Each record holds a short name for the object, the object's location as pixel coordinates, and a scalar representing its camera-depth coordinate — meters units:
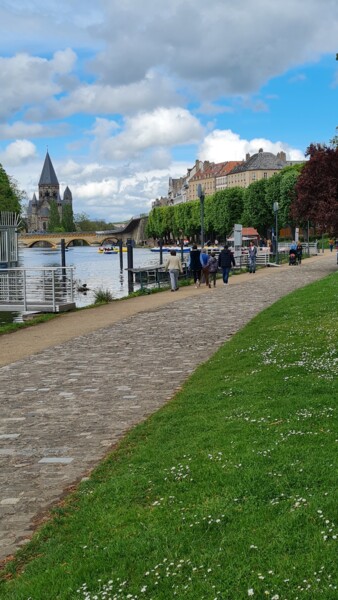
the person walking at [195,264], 29.92
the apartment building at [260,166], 180.25
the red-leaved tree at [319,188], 35.53
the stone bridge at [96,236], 166.00
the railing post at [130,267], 36.72
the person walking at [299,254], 48.56
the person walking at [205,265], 29.42
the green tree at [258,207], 95.19
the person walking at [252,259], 39.71
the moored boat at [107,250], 143.50
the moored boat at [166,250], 105.94
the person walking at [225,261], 31.45
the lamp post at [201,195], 33.41
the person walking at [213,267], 30.25
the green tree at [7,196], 71.06
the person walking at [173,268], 28.26
